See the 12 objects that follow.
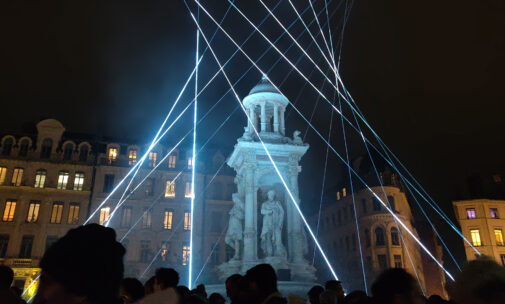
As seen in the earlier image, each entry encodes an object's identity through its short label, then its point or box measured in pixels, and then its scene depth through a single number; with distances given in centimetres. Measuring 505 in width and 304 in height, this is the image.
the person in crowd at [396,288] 385
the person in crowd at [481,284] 315
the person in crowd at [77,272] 218
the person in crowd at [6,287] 470
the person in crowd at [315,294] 894
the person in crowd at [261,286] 516
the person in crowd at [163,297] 263
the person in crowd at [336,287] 805
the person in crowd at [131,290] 661
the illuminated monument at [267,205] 2061
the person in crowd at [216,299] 912
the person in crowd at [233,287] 532
